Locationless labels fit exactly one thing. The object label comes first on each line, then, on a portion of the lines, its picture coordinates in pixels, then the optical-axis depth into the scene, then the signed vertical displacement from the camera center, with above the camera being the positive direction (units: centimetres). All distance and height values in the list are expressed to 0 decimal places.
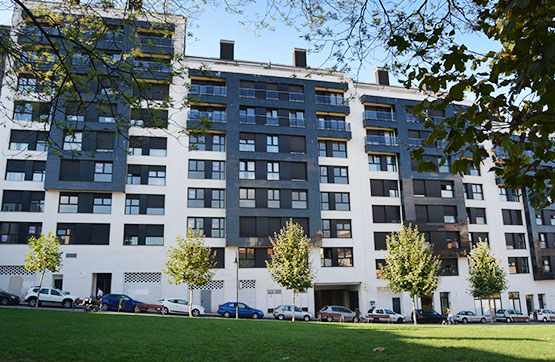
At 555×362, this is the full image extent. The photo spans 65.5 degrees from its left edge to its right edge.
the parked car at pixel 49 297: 3331 -114
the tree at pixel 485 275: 4188 +18
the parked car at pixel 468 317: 4250 -391
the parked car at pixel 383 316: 3903 -333
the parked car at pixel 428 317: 3966 -351
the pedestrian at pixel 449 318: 3769 -345
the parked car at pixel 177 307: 3597 -212
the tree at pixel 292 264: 3493 +125
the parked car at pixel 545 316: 4502 -405
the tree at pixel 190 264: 3497 +132
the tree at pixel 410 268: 3519 +78
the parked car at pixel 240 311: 3538 -251
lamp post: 3409 -74
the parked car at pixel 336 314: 3856 -309
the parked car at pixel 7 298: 3262 -113
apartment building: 3906 +786
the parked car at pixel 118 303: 3400 -168
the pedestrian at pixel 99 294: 3572 -100
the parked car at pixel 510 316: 4431 -395
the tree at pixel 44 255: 3256 +204
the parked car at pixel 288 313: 3747 -291
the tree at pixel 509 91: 453 +212
